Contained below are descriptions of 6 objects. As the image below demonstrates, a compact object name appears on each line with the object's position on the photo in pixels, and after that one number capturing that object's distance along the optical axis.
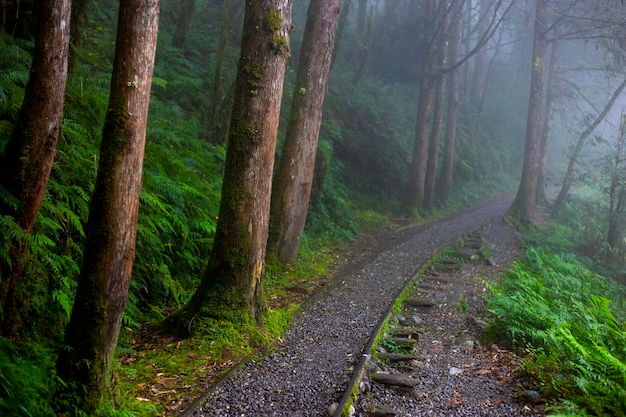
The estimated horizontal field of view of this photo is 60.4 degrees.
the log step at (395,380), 5.89
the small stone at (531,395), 5.60
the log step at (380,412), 5.21
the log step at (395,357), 6.66
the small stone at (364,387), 5.64
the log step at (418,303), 9.45
